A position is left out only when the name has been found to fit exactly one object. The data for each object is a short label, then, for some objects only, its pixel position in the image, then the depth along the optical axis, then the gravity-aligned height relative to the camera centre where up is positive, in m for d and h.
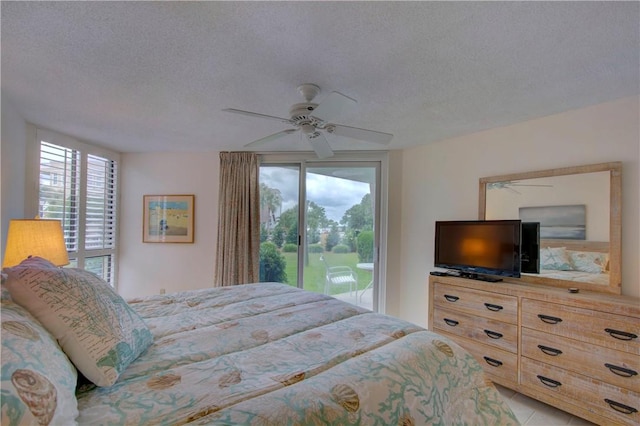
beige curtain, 4.00 -0.07
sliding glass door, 4.08 -0.18
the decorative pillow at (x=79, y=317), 0.97 -0.35
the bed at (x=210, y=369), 0.84 -0.56
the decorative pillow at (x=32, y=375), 0.66 -0.39
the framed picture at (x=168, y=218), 4.27 -0.05
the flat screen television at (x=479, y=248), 2.67 -0.26
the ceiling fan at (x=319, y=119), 1.83 +0.65
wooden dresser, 1.97 -0.90
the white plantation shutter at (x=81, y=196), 3.31 +0.20
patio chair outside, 4.14 -0.78
